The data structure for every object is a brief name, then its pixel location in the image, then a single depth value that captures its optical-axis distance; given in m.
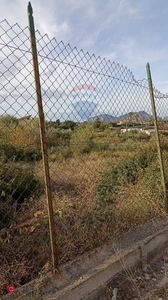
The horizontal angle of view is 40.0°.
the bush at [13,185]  3.01
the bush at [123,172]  4.30
